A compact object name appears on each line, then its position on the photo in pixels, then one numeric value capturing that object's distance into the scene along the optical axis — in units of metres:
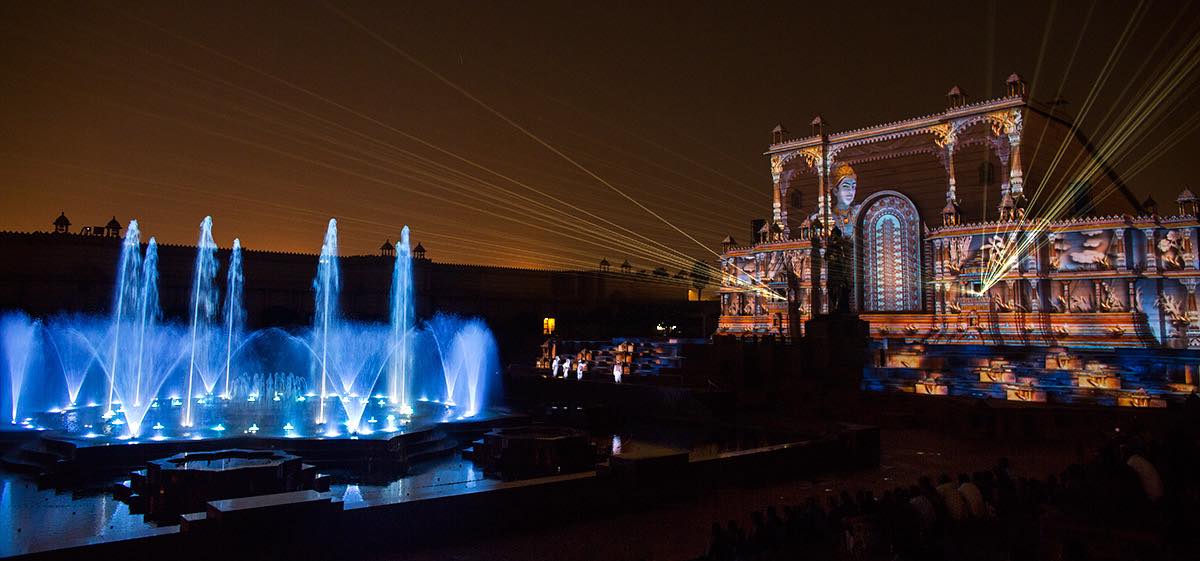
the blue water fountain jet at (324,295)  41.72
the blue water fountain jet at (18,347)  23.83
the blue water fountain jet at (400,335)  28.81
